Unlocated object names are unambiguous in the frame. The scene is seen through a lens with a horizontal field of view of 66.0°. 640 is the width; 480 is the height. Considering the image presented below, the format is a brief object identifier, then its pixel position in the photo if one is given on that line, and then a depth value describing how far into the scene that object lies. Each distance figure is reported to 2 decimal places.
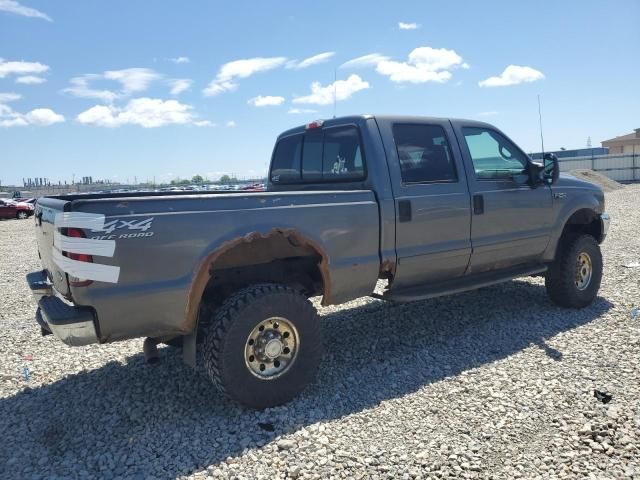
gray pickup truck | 3.00
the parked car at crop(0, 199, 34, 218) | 27.56
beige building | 53.85
